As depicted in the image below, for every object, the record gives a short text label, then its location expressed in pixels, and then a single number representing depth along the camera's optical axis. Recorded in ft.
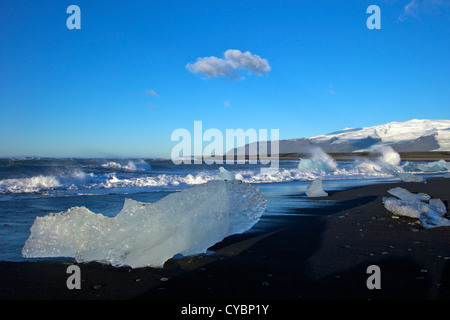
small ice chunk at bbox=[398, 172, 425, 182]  40.98
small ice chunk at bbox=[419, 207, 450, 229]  14.49
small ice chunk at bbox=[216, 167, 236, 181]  33.16
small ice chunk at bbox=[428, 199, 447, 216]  16.41
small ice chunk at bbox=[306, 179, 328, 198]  29.07
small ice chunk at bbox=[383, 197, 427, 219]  16.24
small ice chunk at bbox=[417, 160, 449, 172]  69.41
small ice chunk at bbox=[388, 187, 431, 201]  18.94
